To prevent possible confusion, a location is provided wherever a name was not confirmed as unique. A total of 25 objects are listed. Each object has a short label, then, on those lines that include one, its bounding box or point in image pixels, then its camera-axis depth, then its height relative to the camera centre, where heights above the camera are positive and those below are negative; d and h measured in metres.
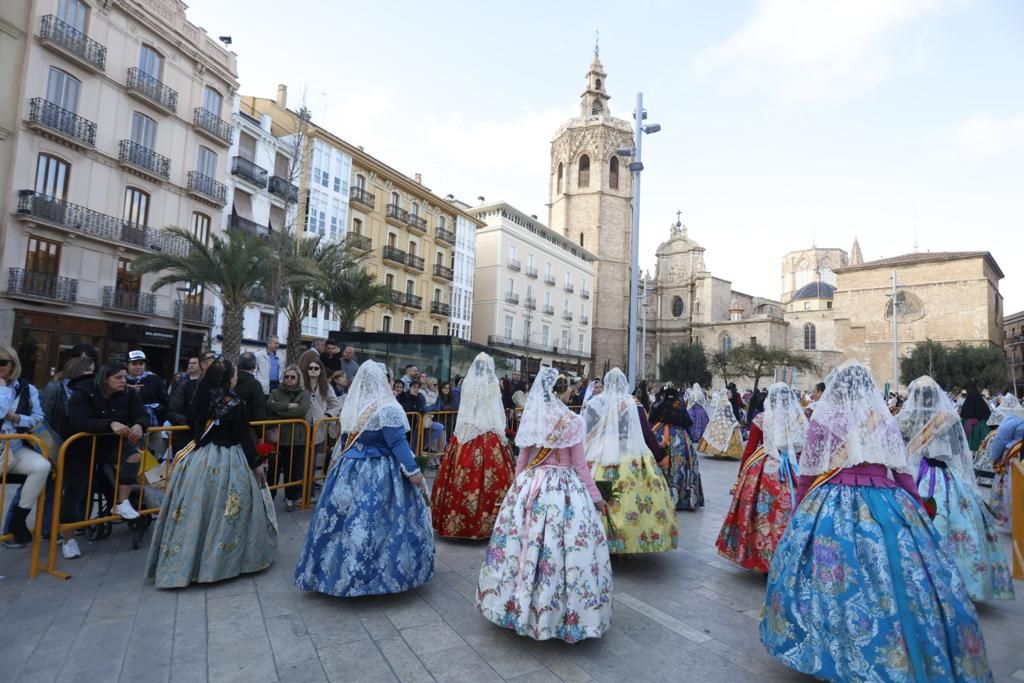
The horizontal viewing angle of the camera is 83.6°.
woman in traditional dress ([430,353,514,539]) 6.05 -0.90
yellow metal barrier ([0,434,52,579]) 4.53 -1.15
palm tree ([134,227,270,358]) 18.02 +3.34
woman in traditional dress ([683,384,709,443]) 14.60 -0.53
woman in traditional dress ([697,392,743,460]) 14.31 -1.00
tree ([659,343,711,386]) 55.97 +2.75
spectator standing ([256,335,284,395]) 9.32 +0.14
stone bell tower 58.19 +18.55
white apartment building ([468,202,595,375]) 45.00 +7.99
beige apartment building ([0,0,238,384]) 18.70 +7.18
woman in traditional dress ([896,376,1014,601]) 4.61 -0.69
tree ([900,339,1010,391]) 42.66 +3.17
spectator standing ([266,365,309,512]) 6.84 -0.66
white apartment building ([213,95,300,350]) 26.22 +8.76
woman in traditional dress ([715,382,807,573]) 5.09 -0.84
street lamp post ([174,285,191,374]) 21.33 +2.28
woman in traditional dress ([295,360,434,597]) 4.18 -1.01
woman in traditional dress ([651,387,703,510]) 8.10 -0.84
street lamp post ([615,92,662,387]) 15.84 +5.82
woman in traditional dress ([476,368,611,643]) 3.58 -1.05
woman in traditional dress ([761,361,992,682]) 2.91 -0.91
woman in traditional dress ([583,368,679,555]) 5.35 -0.79
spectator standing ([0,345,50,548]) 4.72 -0.60
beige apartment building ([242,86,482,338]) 29.97 +9.34
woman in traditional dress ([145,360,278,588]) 4.45 -1.06
